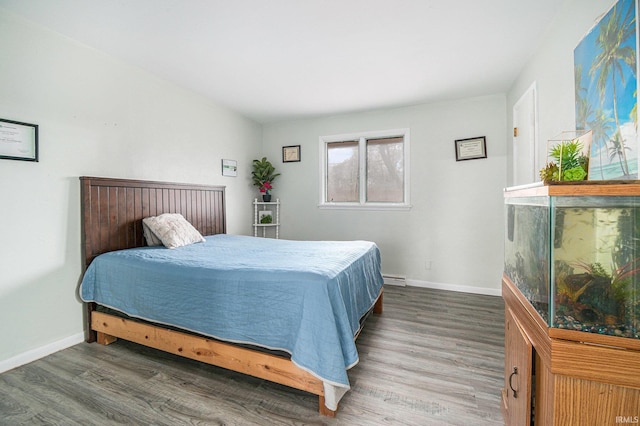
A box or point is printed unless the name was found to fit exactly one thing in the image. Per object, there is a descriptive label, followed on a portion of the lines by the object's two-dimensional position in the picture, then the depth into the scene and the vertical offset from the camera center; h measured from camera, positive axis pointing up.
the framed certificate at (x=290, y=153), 4.54 +0.96
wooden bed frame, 1.63 -0.29
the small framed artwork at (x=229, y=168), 3.98 +0.65
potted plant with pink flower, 4.50 +0.58
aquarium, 0.73 -0.16
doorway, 2.47 +0.70
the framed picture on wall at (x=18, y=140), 1.93 +0.53
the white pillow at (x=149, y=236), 2.75 -0.26
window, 4.03 +0.62
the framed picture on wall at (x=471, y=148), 3.49 +0.79
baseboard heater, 3.88 -1.03
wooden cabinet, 0.70 -0.46
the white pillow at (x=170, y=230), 2.67 -0.20
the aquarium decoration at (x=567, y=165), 1.00 +0.17
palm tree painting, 1.17 +0.56
